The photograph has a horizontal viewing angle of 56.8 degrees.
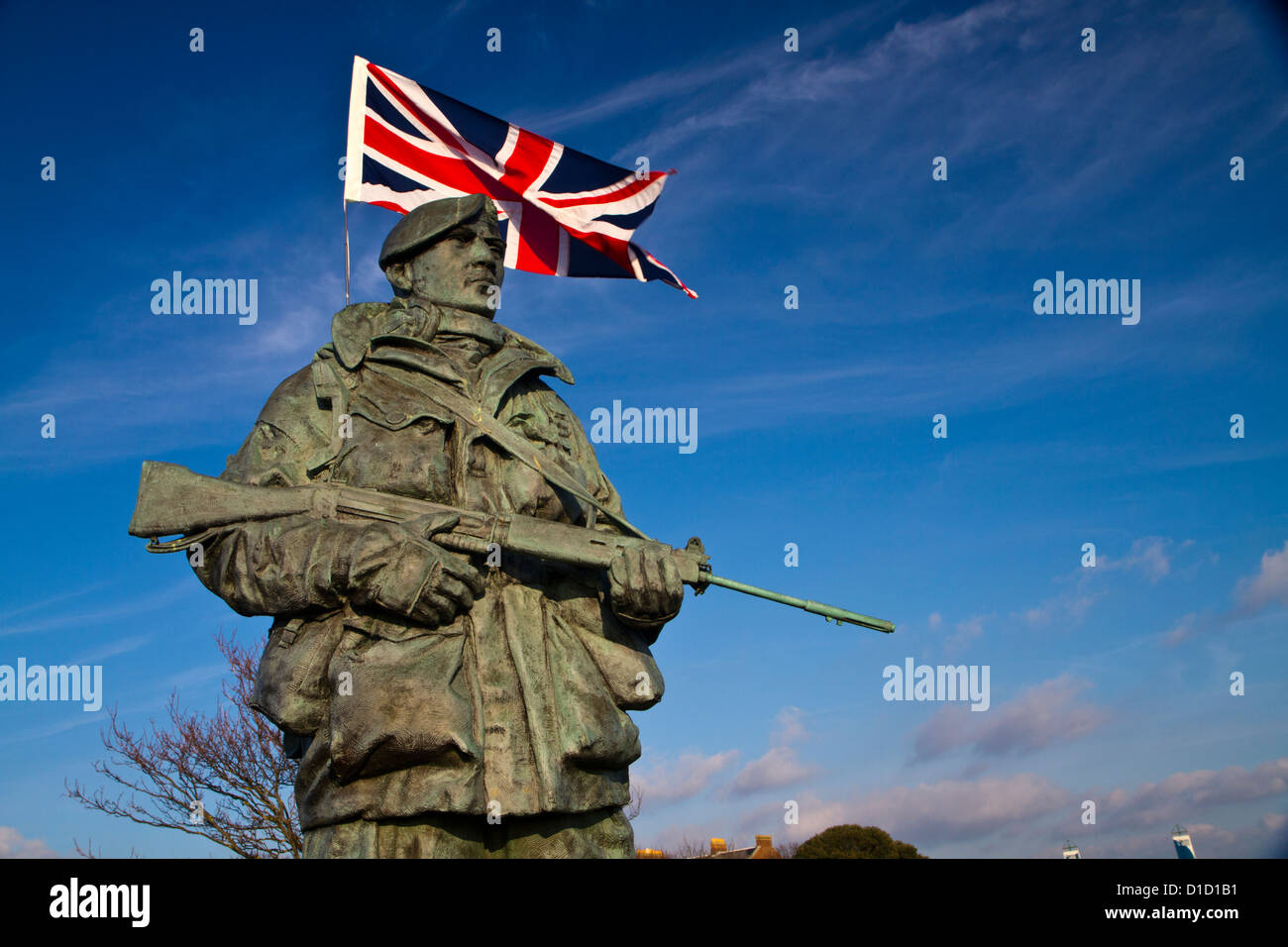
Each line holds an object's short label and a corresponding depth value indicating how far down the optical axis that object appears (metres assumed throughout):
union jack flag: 9.42
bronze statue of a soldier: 5.64
